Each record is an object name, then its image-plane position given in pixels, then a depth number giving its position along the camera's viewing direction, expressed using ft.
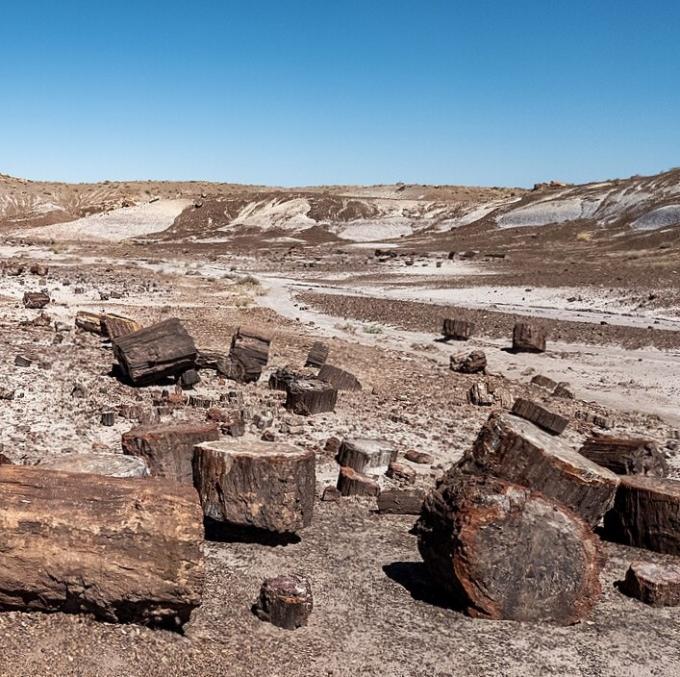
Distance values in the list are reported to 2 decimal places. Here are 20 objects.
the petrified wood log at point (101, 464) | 21.27
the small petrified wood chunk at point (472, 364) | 56.70
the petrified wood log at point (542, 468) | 22.48
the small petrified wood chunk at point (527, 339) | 66.28
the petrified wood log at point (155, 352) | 41.73
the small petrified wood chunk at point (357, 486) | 28.55
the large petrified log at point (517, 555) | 19.06
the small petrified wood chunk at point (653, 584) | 20.93
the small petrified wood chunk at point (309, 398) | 39.52
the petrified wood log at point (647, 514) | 24.16
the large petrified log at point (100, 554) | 16.35
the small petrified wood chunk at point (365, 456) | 31.76
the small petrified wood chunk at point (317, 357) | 53.83
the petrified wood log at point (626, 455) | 30.27
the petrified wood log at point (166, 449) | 25.50
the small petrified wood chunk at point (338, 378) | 46.24
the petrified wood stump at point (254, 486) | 22.07
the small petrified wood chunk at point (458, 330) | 71.97
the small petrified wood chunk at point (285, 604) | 18.35
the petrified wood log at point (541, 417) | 39.55
